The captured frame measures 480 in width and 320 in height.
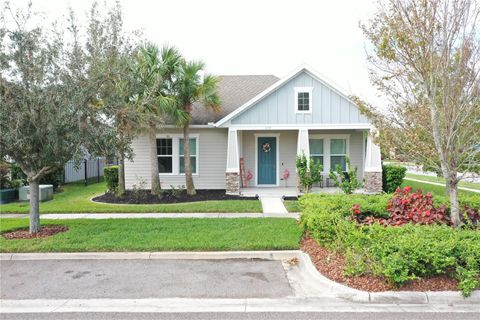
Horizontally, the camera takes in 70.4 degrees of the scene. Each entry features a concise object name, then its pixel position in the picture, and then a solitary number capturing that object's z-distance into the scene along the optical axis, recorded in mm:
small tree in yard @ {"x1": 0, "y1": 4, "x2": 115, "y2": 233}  7027
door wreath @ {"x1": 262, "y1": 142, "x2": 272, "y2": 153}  15859
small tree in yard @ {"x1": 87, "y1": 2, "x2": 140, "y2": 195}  7762
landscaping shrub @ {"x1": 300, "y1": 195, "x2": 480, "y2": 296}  4755
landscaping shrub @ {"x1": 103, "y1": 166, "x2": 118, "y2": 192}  14734
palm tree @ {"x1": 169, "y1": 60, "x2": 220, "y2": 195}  12633
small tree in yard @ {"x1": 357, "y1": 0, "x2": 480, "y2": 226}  5895
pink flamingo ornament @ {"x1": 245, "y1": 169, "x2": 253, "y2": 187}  15625
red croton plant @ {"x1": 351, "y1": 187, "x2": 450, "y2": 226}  6676
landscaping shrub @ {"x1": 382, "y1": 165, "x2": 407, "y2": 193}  14484
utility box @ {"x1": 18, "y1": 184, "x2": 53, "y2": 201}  13295
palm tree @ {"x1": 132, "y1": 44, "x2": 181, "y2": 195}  11453
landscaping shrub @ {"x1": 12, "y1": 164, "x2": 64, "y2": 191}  14266
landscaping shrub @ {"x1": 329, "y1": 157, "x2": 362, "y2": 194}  11453
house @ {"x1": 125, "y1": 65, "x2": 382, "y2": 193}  14086
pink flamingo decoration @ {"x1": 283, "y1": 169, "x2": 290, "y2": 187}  15648
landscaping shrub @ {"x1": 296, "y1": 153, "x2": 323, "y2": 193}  13469
